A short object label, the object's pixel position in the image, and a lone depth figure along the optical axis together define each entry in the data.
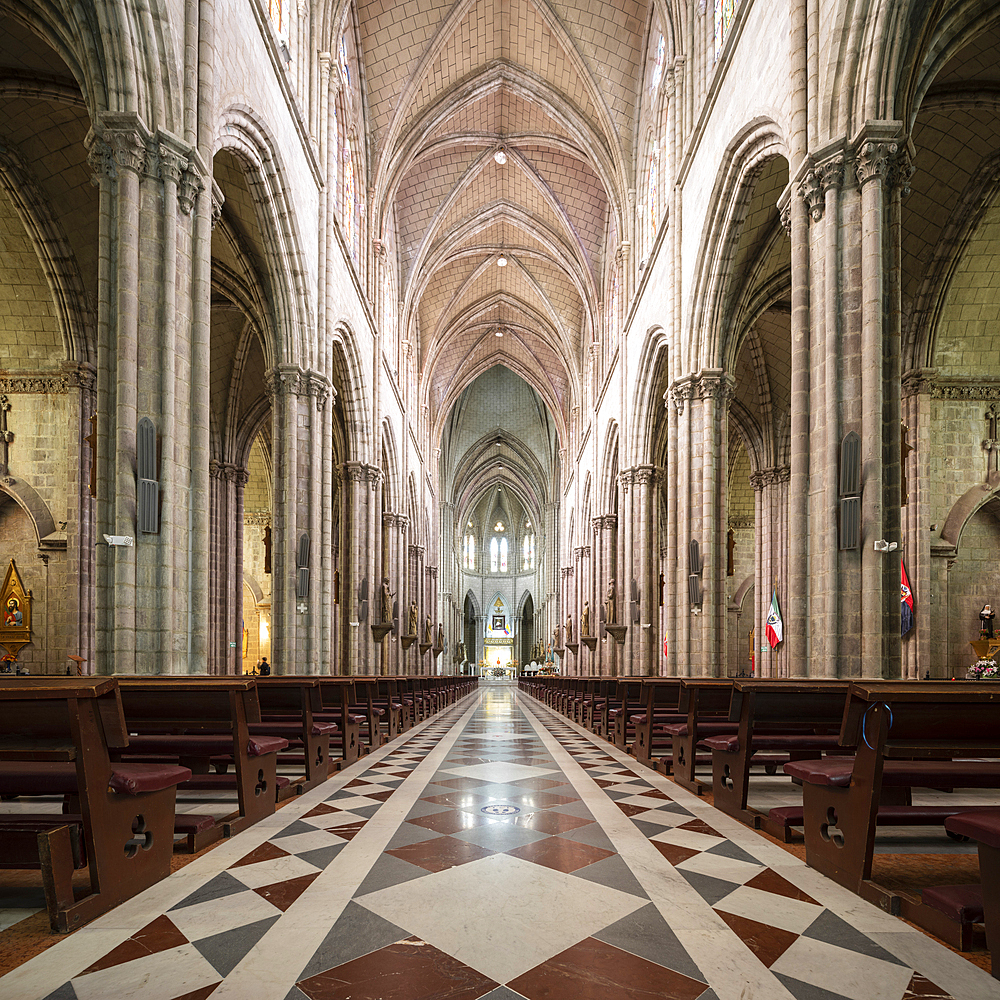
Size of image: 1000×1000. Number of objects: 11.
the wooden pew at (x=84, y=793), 2.89
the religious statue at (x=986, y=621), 14.17
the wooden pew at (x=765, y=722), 4.49
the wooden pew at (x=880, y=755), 3.13
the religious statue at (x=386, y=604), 21.67
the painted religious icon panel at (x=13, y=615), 13.83
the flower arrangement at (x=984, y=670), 11.27
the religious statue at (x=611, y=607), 22.39
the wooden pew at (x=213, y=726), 4.22
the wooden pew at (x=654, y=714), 7.39
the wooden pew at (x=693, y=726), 6.00
